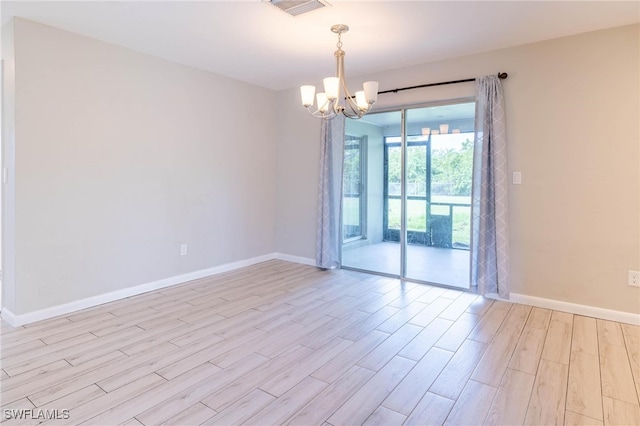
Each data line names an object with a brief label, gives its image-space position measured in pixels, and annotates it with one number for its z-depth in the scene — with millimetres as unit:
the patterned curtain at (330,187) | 4824
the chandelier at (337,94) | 2729
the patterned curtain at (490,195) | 3576
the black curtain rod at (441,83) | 3580
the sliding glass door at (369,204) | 4613
